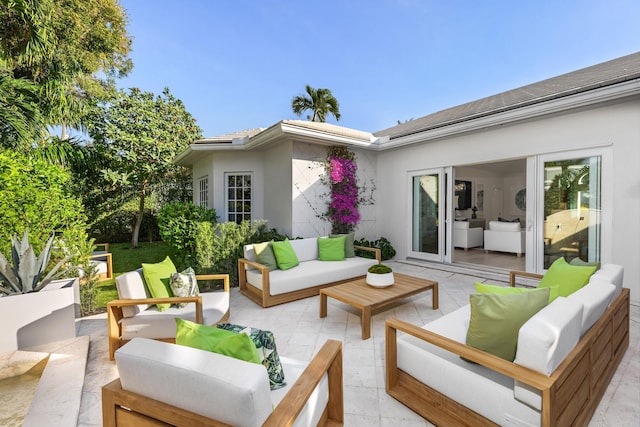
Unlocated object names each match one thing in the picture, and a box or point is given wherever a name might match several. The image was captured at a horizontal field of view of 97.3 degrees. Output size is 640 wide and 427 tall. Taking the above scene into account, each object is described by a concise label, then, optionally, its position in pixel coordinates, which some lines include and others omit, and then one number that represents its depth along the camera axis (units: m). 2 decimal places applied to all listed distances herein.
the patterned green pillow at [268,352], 1.62
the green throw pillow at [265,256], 4.72
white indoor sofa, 7.61
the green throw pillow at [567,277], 2.54
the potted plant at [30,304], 2.89
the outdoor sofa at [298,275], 4.34
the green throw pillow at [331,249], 5.45
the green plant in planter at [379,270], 3.96
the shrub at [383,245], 7.71
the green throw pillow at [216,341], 1.35
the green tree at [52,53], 5.86
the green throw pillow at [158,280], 3.10
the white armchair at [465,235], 8.82
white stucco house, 4.41
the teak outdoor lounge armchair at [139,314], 2.83
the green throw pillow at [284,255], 4.82
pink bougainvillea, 7.24
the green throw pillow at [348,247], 5.71
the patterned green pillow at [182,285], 3.13
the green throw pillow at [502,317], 1.76
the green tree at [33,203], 4.11
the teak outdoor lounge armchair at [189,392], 1.11
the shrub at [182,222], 6.84
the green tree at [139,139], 9.55
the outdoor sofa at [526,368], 1.52
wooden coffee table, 3.33
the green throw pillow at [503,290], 2.11
